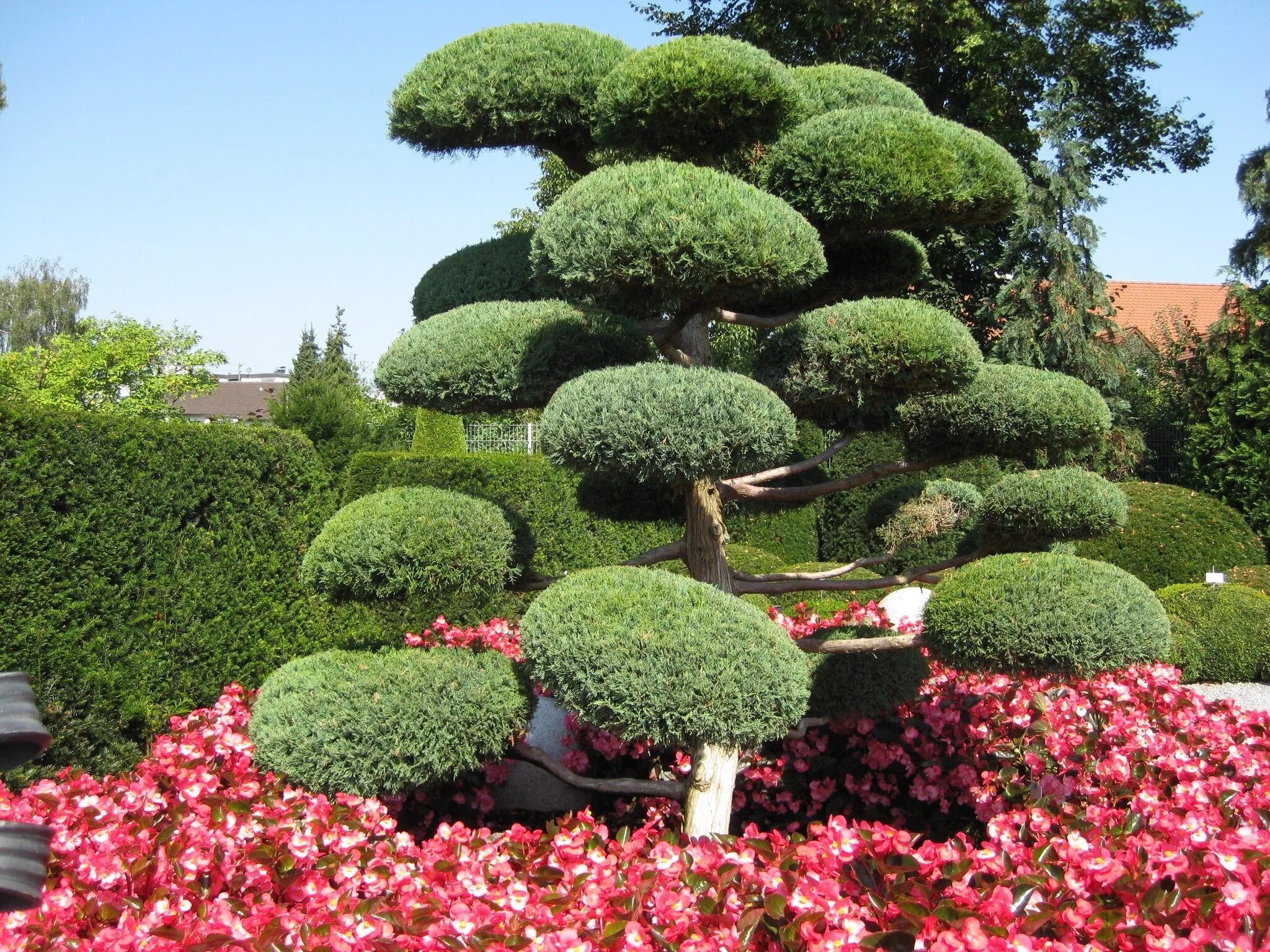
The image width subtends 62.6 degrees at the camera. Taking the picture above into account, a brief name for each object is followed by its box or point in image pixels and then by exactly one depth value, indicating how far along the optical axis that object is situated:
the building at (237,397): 42.47
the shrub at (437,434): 14.97
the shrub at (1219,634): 7.98
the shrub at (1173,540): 10.62
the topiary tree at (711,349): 3.19
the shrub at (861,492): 11.04
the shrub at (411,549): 3.53
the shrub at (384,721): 3.48
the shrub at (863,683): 4.62
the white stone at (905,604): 7.93
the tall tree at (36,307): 40.31
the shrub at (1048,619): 3.35
